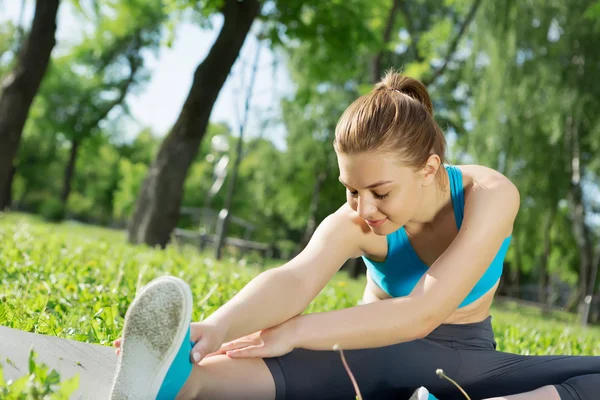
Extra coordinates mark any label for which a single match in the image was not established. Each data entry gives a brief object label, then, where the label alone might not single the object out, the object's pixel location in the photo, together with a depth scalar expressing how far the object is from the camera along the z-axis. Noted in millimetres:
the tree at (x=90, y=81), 32469
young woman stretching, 1866
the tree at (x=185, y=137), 9367
